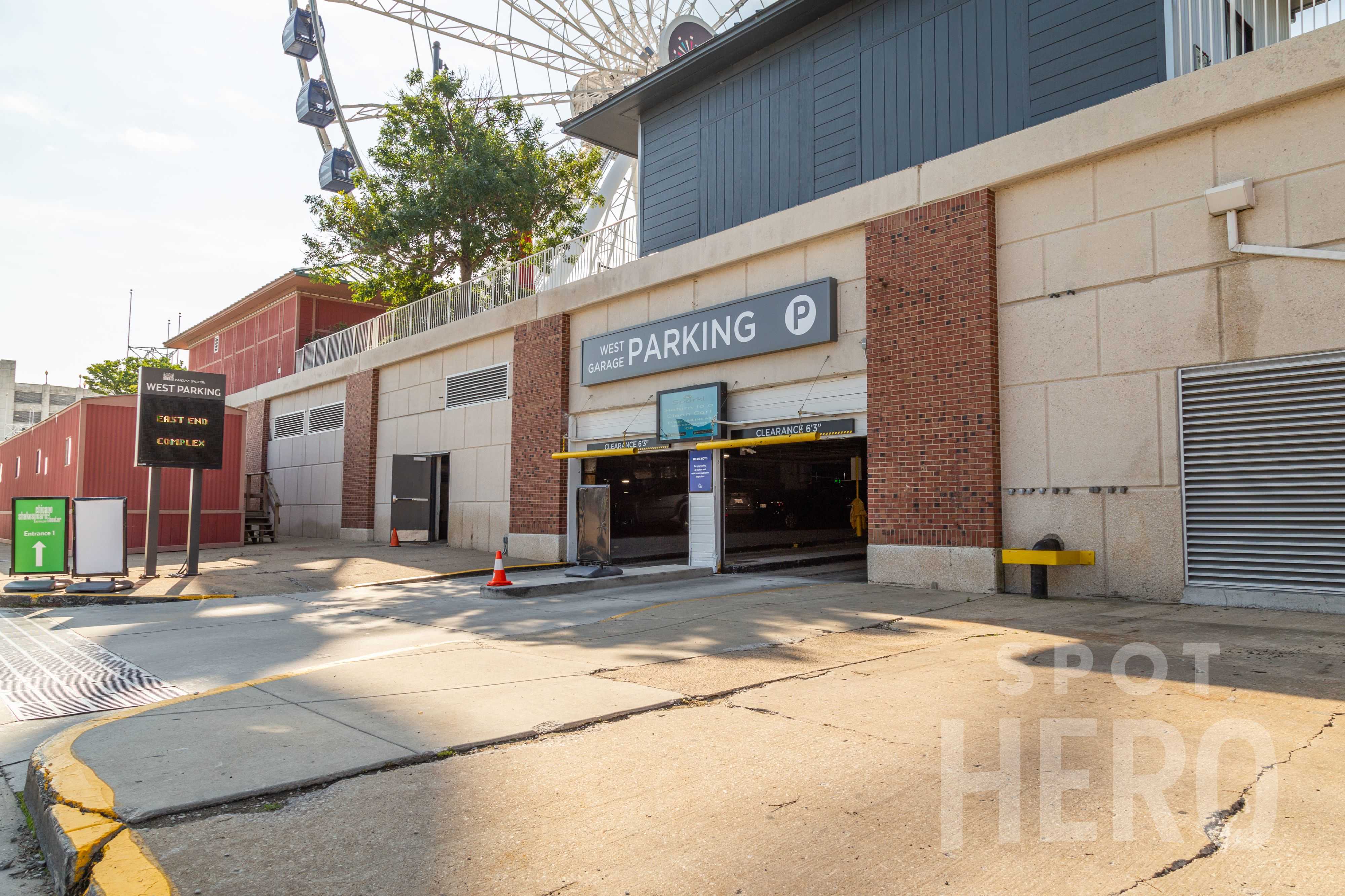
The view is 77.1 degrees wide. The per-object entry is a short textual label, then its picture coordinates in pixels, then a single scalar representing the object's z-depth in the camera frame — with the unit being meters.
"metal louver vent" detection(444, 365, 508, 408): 20.67
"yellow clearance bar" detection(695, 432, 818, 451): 13.57
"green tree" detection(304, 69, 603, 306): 27.36
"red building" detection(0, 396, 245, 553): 20.42
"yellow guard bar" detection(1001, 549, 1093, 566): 10.16
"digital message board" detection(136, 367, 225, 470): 14.88
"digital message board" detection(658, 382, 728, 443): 15.12
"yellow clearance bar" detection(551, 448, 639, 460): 16.94
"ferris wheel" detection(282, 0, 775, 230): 32.12
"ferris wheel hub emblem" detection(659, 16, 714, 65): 21.09
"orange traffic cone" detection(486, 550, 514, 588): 12.65
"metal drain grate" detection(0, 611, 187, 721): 6.27
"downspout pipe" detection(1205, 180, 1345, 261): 9.21
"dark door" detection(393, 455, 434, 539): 21.83
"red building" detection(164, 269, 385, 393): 32.94
